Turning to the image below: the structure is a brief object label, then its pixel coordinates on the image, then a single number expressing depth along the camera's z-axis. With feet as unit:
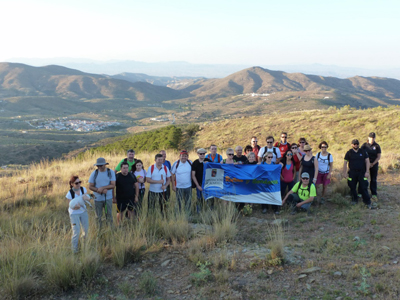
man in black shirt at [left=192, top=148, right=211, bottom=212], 24.52
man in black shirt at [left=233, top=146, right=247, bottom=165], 26.02
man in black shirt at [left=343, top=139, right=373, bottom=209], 24.85
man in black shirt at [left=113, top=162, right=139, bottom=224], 20.84
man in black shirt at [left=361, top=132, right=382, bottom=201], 26.32
